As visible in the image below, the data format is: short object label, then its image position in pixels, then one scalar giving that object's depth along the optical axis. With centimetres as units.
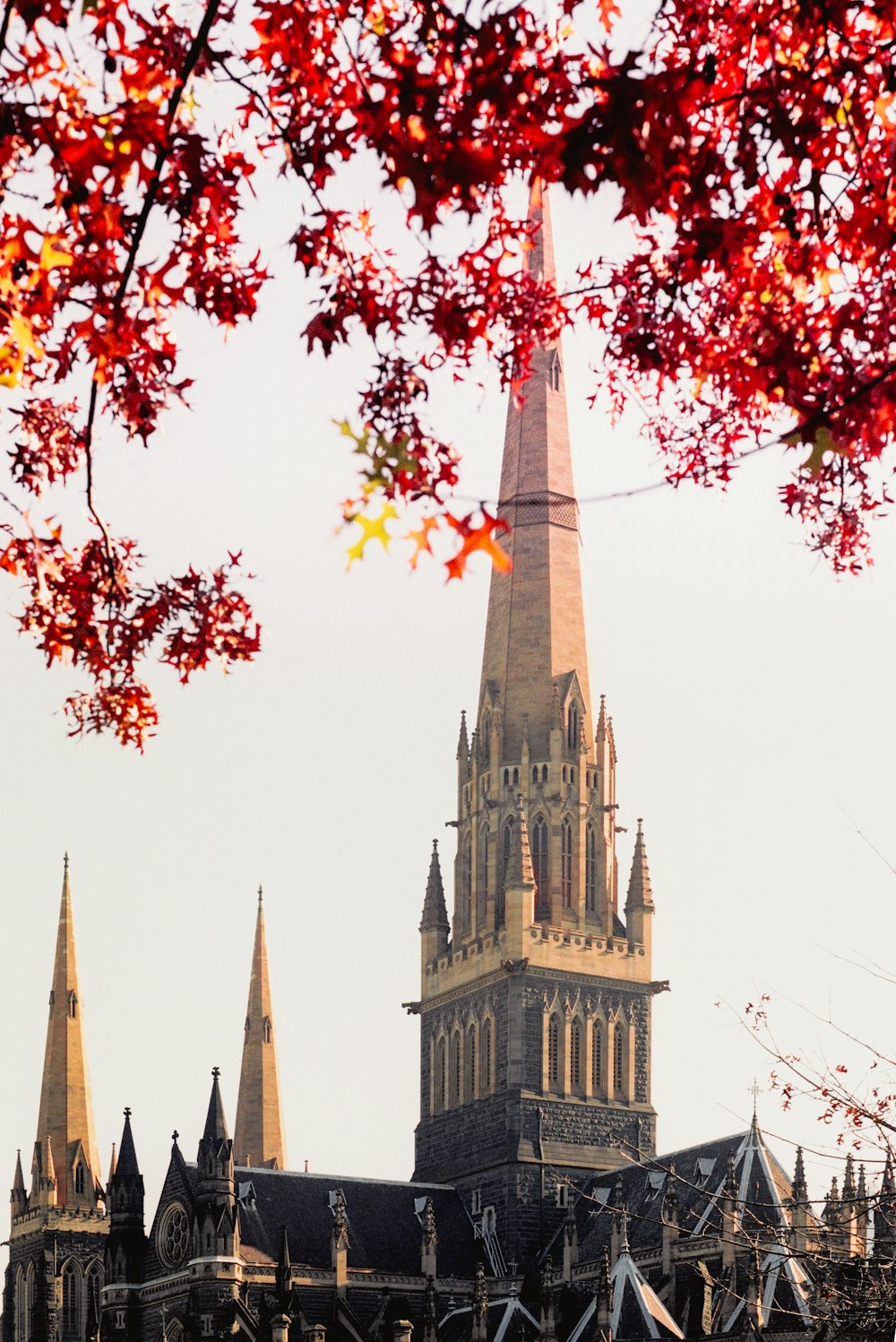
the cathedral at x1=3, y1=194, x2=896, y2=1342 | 13137
